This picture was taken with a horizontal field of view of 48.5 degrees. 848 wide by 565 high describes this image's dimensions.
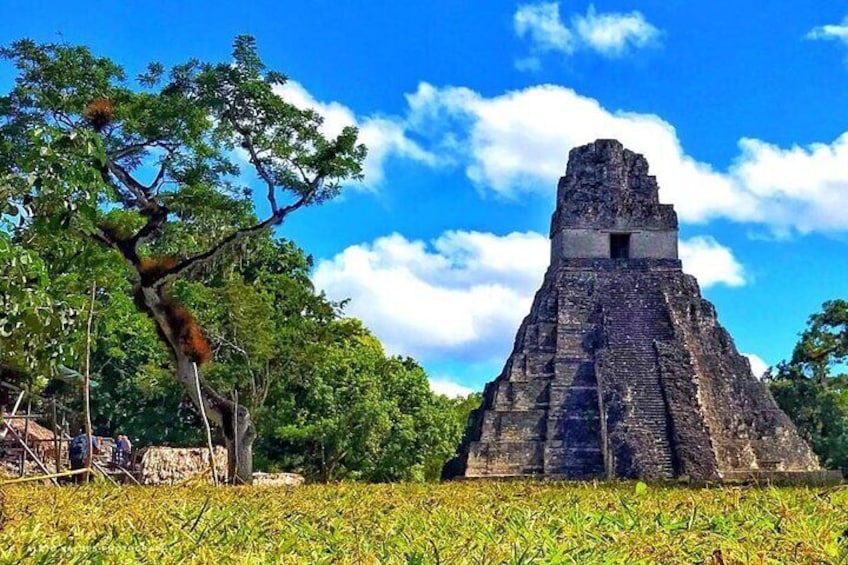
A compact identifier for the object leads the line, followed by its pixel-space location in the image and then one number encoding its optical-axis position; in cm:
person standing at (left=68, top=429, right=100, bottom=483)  1417
